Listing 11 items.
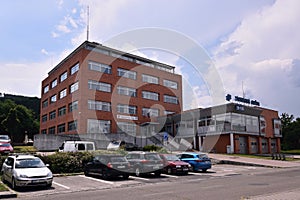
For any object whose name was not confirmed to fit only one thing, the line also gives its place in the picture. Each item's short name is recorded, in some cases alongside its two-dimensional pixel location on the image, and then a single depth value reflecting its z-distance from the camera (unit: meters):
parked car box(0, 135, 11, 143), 30.87
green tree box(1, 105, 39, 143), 66.12
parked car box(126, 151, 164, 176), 18.31
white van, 25.72
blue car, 22.09
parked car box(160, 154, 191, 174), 19.58
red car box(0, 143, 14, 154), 28.72
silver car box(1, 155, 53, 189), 13.22
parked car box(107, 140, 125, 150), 32.00
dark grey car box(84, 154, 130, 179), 16.53
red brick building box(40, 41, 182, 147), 47.06
